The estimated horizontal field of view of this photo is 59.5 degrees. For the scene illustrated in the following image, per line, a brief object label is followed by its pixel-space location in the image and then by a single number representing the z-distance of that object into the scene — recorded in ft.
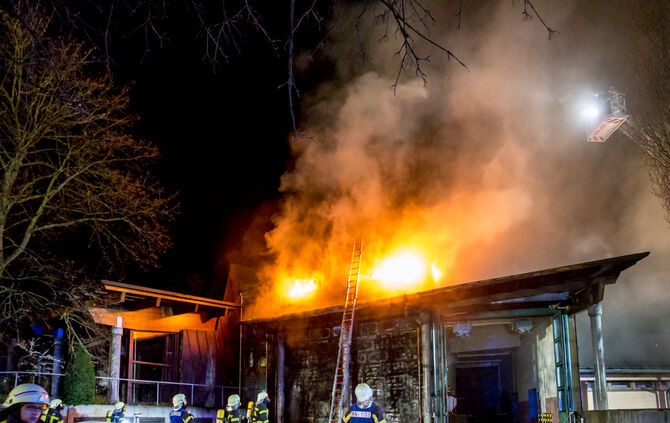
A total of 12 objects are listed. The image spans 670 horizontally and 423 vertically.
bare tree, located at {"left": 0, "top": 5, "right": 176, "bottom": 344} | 45.62
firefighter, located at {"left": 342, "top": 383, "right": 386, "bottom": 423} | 24.35
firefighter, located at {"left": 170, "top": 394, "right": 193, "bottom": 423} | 35.42
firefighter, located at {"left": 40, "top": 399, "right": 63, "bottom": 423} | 34.80
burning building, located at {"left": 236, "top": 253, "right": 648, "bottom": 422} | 42.37
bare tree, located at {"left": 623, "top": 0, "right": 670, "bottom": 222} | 60.39
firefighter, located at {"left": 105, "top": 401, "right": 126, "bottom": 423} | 43.88
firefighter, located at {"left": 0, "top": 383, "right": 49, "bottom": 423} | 13.61
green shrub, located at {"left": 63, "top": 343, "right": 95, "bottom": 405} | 49.26
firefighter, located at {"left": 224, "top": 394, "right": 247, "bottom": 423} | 38.37
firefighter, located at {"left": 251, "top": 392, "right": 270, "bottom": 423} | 38.60
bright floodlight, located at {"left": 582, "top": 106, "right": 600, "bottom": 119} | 57.51
